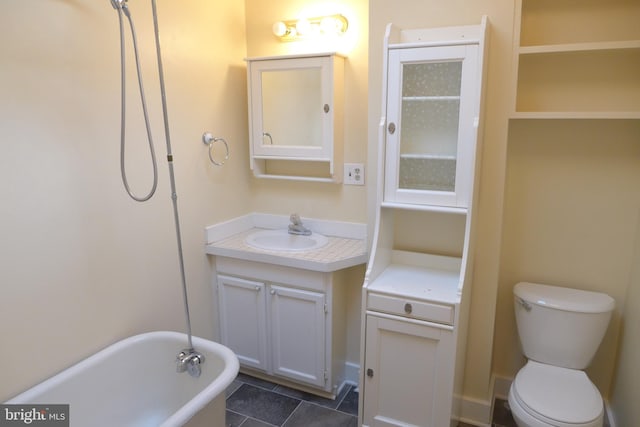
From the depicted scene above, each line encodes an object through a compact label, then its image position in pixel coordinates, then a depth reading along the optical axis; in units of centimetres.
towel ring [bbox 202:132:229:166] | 251
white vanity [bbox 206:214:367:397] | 238
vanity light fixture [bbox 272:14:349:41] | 243
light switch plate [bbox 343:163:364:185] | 255
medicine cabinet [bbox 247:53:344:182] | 246
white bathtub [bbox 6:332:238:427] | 171
